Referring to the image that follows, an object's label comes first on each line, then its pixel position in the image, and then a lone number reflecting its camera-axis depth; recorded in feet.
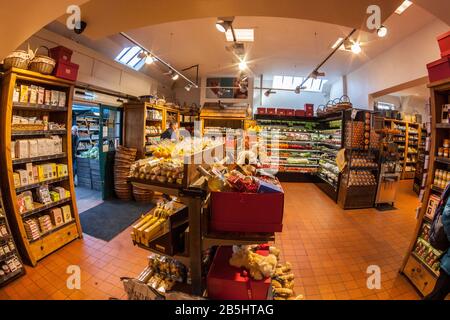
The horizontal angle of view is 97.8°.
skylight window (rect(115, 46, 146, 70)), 17.84
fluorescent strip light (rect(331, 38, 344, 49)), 14.16
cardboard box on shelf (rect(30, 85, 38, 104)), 8.82
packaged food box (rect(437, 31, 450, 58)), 6.91
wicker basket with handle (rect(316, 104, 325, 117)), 22.29
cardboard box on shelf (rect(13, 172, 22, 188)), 8.41
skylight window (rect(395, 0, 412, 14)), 10.86
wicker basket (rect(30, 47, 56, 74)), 8.51
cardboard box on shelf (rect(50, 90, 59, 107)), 9.46
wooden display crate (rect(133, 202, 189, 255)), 4.70
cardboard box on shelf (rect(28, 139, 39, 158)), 8.87
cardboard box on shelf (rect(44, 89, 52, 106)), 9.29
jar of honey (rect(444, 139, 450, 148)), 7.52
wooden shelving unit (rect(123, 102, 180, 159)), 17.40
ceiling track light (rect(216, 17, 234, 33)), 8.67
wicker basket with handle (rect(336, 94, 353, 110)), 17.67
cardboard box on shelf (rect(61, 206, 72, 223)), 10.32
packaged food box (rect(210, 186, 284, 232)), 4.24
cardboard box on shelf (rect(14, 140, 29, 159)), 8.43
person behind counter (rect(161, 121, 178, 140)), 16.11
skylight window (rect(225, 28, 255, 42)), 13.62
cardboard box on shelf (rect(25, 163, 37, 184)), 8.90
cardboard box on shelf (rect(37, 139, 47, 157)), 9.18
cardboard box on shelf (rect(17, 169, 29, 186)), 8.61
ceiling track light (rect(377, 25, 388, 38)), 9.74
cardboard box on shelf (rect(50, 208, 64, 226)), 9.87
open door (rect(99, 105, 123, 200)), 16.67
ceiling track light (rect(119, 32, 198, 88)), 14.42
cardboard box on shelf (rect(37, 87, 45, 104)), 9.04
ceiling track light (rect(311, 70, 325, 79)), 17.22
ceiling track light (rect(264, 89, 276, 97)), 26.19
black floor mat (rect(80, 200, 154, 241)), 11.75
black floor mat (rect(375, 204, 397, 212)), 16.71
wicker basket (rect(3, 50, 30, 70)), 7.89
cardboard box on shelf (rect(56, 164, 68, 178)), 10.11
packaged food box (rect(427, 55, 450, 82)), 6.87
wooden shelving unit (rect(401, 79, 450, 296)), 7.41
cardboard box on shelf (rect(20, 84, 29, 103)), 8.47
